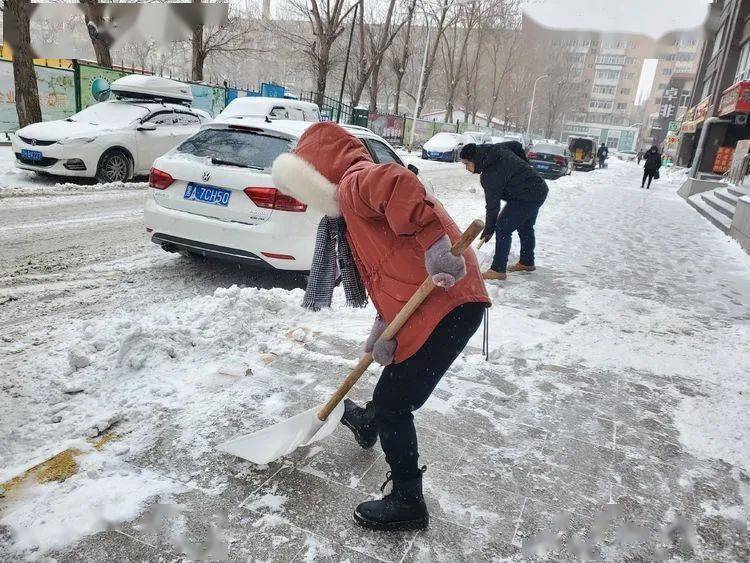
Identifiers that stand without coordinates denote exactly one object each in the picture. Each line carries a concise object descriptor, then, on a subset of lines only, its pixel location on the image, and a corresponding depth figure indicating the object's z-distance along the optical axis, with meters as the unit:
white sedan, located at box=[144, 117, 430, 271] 4.80
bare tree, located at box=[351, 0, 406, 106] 28.62
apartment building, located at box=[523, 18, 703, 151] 105.94
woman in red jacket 1.94
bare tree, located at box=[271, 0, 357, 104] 25.62
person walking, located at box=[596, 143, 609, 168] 35.62
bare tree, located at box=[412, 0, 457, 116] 36.22
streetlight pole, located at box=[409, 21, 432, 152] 30.18
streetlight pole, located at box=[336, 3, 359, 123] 25.97
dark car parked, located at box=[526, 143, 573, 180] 23.06
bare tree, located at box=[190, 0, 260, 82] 23.80
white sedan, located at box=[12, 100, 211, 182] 9.66
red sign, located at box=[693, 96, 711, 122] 29.27
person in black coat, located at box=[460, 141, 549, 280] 5.82
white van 15.41
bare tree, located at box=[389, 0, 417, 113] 31.42
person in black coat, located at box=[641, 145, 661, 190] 21.03
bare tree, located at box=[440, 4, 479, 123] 41.84
